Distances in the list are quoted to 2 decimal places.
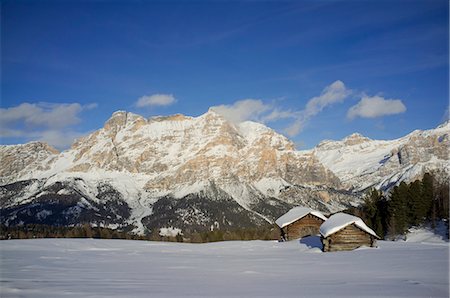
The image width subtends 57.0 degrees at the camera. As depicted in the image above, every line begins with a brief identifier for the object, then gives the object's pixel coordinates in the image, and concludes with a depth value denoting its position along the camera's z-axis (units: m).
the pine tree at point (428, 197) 59.72
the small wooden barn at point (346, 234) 38.88
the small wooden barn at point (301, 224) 55.00
